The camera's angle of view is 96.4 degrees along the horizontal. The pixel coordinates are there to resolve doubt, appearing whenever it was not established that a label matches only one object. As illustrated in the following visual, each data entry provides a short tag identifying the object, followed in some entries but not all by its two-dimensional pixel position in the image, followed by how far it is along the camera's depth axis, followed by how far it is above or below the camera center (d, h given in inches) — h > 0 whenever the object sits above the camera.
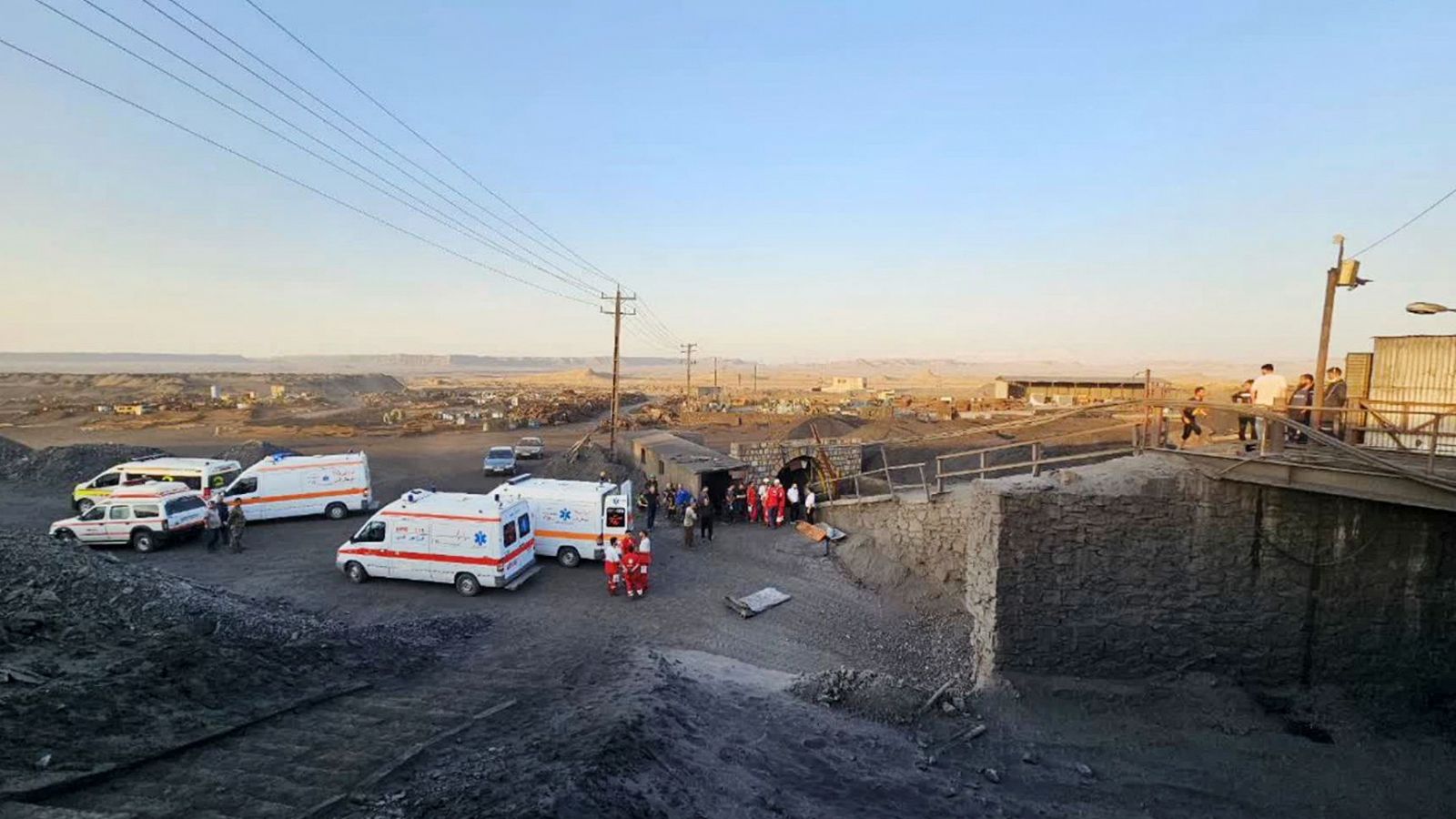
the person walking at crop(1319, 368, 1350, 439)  490.6 -8.2
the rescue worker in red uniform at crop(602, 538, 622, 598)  619.5 -190.3
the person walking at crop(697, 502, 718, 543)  799.7 -190.7
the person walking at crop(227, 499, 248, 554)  712.4 -190.8
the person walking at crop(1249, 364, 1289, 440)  501.7 -2.1
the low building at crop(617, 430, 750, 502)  863.7 -138.6
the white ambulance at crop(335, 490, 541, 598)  602.9 -175.1
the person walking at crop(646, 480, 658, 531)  820.0 -175.2
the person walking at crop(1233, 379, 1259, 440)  562.3 -35.2
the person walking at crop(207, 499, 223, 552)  742.0 -197.2
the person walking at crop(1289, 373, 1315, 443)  514.6 -9.4
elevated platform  350.9 -51.0
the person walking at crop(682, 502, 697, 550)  763.4 -185.0
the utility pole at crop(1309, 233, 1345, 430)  443.2 +49.6
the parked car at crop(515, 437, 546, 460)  1531.7 -206.6
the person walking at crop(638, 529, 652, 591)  616.1 -178.2
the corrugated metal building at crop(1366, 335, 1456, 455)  518.3 +9.2
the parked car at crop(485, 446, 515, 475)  1278.3 -202.0
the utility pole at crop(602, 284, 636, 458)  1322.6 +45.0
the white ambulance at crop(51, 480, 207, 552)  714.8 -192.6
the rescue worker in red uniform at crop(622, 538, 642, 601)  609.9 -190.0
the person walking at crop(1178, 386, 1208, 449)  540.1 -35.3
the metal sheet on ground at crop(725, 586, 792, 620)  598.9 -220.5
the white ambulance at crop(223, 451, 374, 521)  842.8 -176.4
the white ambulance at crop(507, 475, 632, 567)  694.5 -165.5
